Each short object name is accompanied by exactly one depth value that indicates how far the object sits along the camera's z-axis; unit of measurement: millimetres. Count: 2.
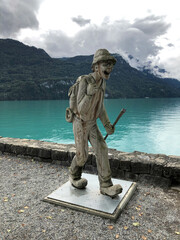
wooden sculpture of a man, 3752
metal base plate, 3861
